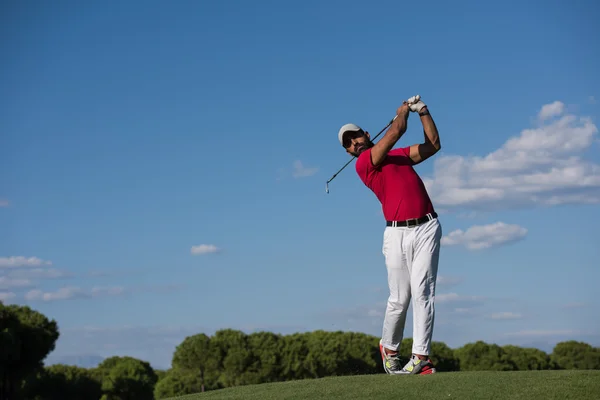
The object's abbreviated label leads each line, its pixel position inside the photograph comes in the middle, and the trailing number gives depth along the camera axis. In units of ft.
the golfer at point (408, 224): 34.12
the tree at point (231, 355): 188.55
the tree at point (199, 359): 192.03
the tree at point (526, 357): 234.38
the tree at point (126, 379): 204.85
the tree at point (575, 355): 231.32
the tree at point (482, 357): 224.53
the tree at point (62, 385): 170.50
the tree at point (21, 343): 151.74
